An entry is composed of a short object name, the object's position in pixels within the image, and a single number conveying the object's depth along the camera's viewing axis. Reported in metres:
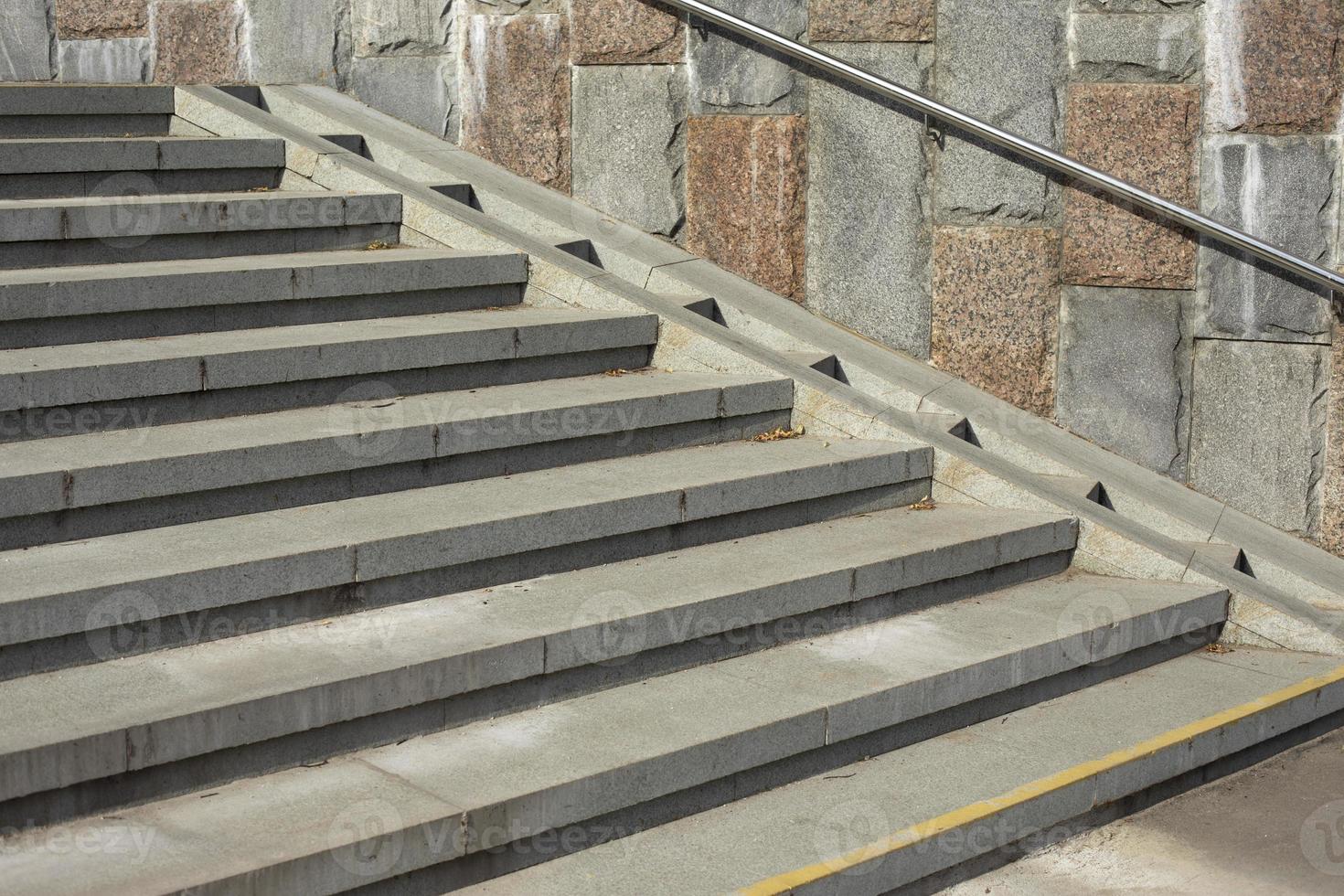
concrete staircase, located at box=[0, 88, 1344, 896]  3.51
